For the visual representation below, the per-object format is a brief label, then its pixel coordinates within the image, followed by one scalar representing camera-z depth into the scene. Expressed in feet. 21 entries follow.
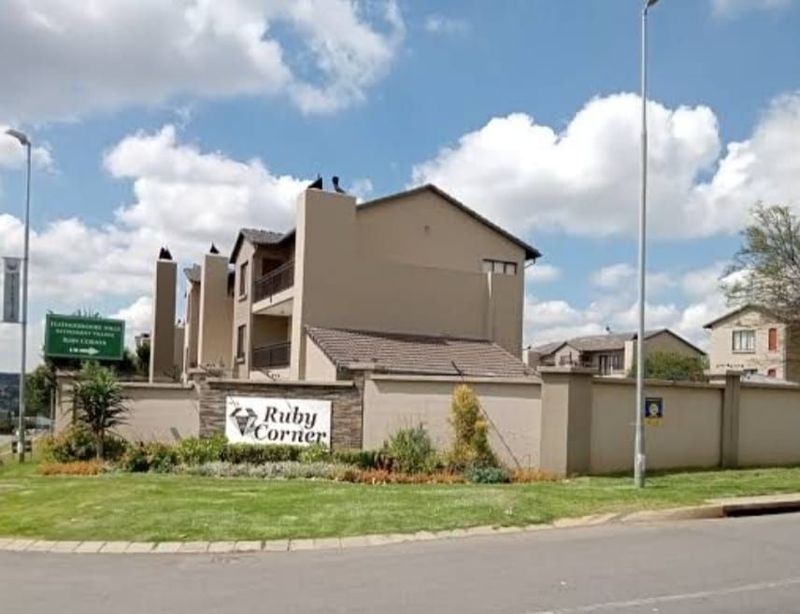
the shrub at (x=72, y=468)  64.23
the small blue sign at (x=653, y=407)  66.49
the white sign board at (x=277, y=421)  71.10
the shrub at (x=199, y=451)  66.80
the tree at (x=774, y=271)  96.27
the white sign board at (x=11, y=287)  91.66
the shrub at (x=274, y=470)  61.98
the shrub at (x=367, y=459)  64.39
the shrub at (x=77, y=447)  70.54
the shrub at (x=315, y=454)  66.41
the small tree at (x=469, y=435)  63.87
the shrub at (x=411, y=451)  63.62
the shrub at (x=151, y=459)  65.31
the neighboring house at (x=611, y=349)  288.51
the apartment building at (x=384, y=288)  98.32
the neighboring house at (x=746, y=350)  140.90
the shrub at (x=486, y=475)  59.82
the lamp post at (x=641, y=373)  54.70
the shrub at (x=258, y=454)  67.97
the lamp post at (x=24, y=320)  89.61
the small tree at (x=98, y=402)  71.26
